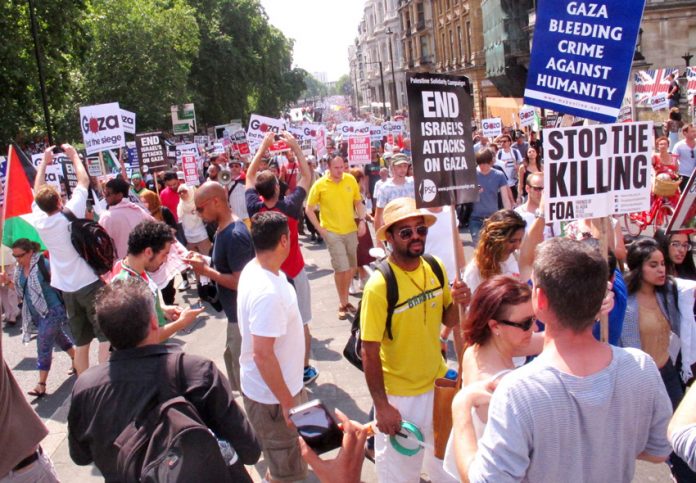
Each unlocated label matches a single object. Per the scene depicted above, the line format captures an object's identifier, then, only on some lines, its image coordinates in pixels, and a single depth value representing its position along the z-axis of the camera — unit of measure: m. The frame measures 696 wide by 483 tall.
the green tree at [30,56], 18.58
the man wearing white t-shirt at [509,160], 13.38
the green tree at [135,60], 29.83
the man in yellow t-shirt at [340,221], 8.12
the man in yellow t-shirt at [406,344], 3.35
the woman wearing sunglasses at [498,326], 2.75
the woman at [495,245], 4.23
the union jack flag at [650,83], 18.72
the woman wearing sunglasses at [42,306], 6.38
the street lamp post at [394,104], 96.53
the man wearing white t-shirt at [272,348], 3.41
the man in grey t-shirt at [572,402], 1.89
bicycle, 10.02
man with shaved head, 4.40
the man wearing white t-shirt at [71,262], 5.58
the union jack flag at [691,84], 17.41
